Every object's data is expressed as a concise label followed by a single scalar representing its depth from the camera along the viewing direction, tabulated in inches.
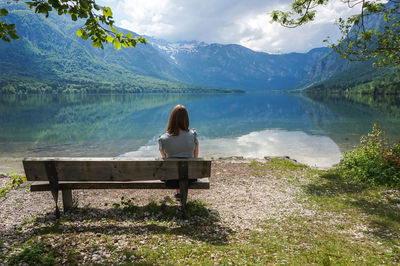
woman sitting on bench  299.0
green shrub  483.2
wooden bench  280.4
